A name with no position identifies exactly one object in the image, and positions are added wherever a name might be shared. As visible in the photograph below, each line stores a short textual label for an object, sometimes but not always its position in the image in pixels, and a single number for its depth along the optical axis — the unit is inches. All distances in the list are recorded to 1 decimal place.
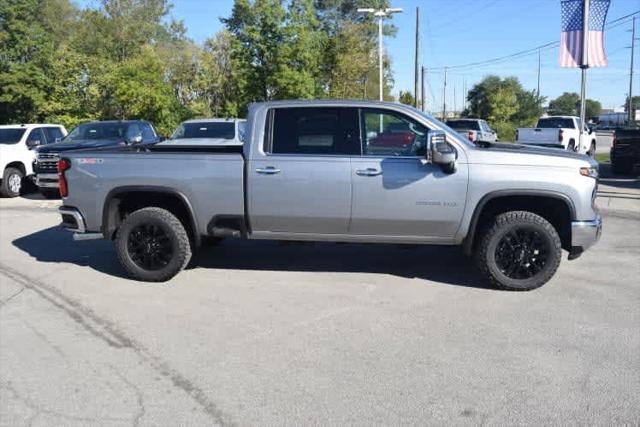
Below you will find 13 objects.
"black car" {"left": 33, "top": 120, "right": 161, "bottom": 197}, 518.0
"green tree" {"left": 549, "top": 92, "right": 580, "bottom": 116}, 3794.8
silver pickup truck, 229.1
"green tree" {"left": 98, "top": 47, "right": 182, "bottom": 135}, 1040.8
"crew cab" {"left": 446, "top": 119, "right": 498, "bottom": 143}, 1034.1
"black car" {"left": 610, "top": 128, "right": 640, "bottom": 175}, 652.1
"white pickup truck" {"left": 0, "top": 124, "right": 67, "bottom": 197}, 562.6
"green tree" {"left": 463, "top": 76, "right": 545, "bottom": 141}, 2078.6
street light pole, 1003.2
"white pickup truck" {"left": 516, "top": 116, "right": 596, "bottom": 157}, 833.5
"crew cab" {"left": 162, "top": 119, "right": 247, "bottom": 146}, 555.5
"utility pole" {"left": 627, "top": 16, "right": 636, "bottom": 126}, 2217.0
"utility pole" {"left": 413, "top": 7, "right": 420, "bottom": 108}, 1450.7
